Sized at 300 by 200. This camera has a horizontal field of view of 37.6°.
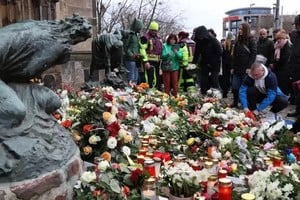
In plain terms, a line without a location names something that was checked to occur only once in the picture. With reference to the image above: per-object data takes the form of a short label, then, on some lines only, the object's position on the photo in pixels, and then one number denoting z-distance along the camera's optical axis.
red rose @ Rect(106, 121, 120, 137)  3.40
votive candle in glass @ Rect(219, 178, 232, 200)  2.45
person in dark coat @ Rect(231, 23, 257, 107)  7.21
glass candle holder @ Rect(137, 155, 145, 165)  3.05
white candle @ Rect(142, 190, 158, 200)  2.43
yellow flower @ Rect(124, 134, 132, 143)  3.43
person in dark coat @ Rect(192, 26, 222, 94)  8.06
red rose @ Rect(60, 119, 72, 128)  3.49
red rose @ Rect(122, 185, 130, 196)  2.44
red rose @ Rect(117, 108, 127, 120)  3.99
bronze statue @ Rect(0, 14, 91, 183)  2.16
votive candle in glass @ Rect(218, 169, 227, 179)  2.69
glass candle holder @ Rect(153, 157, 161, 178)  3.00
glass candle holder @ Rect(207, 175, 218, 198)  2.60
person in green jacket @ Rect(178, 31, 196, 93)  8.46
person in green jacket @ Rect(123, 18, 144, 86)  8.15
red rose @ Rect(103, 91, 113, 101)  4.15
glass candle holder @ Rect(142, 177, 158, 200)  2.44
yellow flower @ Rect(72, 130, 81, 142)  3.41
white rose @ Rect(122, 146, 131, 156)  3.29
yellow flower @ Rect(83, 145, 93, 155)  3.32
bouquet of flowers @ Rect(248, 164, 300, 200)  2.41
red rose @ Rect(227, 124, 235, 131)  4.31
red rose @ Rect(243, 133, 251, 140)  4.14
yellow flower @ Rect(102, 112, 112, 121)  3.47
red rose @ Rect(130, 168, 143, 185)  2.56
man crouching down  5.38
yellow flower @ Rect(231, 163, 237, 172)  3.15
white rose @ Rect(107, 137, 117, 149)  3.29
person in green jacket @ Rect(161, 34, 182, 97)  8.14
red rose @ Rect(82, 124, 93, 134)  3.42
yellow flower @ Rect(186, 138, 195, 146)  4.02
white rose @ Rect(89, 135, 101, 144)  3.33
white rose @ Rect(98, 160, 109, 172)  2.59
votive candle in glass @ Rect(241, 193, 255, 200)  2.38
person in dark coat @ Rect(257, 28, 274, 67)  7.80
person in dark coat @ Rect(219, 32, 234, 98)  8.67
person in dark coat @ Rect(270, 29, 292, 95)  7.62
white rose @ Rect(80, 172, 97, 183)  2.38
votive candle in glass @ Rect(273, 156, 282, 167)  3.31
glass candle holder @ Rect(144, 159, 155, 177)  2.74
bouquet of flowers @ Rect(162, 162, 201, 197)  2.59
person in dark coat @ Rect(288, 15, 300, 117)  6.79
